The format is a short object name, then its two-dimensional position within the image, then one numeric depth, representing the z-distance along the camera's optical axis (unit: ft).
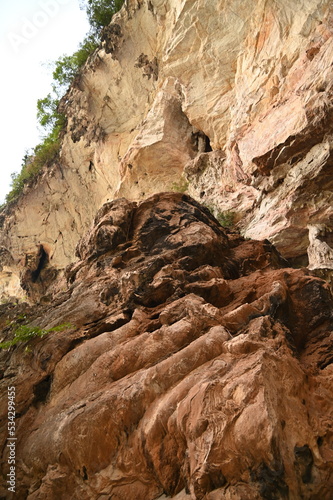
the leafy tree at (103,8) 69.77
